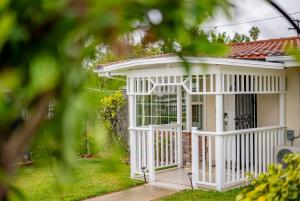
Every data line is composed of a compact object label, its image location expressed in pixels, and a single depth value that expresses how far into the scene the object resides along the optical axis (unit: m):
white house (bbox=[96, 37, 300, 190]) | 8.57
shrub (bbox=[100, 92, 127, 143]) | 13.70
